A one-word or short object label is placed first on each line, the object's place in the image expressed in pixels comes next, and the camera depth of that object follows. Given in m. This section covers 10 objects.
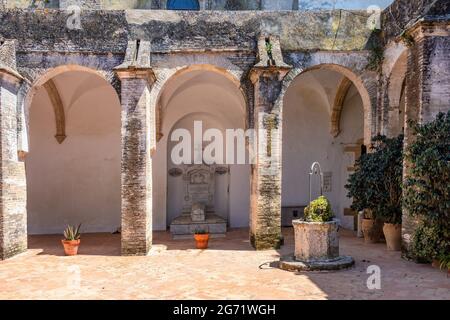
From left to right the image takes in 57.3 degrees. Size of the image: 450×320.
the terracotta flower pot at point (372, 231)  10.98
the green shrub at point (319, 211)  8.31
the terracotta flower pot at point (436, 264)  8.05
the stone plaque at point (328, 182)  14.80
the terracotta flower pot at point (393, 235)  9.87
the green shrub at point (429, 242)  7.79
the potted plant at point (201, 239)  10.51
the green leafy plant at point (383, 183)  9.61
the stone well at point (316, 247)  8.14
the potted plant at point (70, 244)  9.84
